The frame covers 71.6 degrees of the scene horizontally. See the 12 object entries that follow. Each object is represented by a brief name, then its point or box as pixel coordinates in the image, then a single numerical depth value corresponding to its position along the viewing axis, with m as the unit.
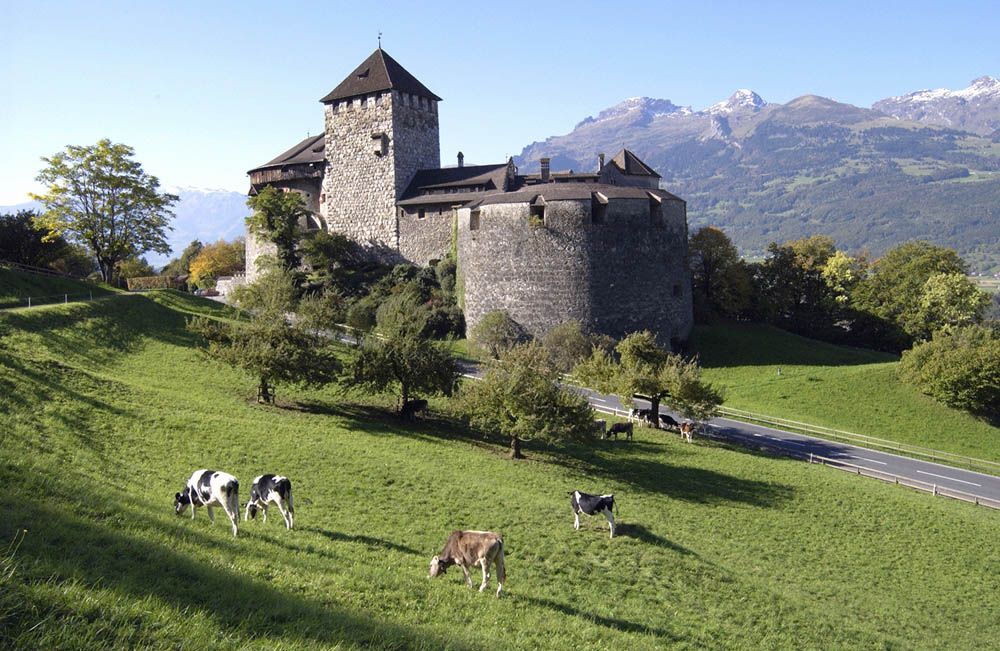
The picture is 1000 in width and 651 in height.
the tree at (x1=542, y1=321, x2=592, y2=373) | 47.50
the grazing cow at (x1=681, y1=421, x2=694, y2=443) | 33.78
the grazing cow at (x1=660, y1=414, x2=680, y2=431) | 36.09
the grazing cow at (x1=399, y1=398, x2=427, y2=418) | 30.44
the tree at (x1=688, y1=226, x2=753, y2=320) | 61.16
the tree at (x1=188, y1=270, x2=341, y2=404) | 27.16
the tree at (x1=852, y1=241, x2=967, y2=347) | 57.50
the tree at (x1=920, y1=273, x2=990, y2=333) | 53.72
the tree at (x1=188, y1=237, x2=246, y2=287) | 84.80
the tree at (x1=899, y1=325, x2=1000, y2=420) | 40.69
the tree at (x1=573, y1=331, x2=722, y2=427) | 33.62
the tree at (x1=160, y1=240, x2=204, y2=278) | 96.00
